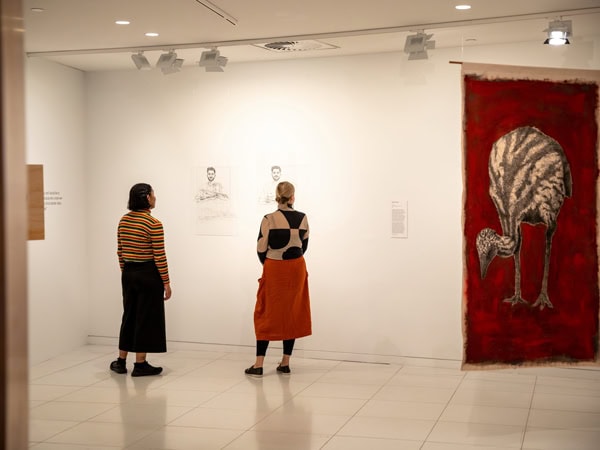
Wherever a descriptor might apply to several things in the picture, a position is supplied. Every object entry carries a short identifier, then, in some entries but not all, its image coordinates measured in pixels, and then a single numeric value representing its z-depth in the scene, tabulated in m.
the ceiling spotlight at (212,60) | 7.60
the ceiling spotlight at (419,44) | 6.78
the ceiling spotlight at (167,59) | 7.72
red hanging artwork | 5.51
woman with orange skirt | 7.53
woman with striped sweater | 7.57
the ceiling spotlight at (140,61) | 7.70
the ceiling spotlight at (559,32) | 6.14
